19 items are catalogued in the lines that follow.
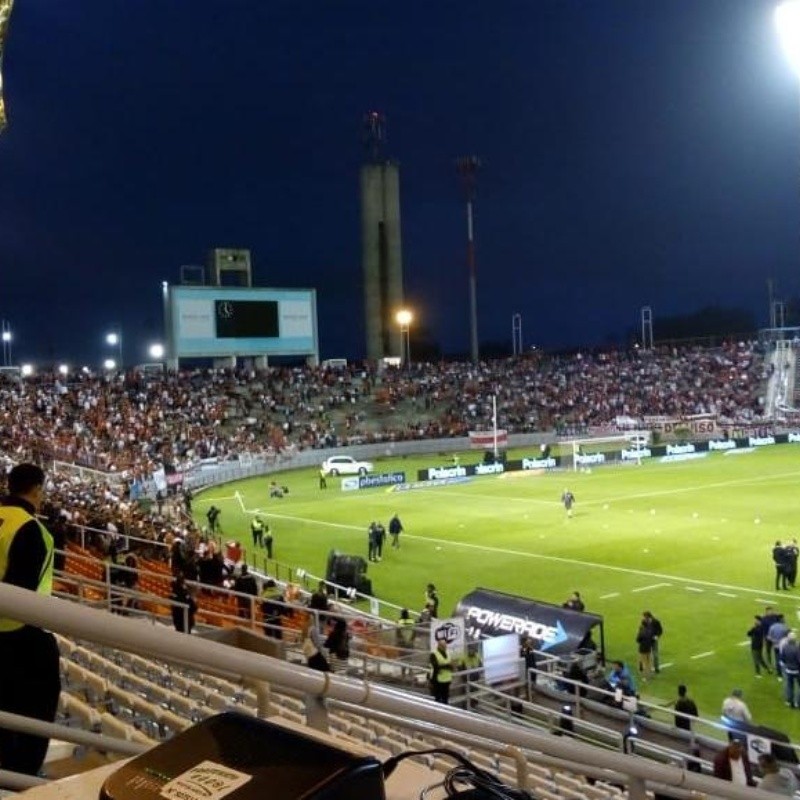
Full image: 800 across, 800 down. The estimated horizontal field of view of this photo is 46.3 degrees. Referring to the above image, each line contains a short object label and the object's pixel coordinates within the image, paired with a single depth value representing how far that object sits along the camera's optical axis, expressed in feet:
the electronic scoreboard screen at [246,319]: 219.82
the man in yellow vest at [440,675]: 42.83
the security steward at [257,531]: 100.42
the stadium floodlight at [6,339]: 353.37
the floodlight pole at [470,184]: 282.77
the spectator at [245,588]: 53.97
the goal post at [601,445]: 175.22
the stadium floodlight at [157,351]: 284.20
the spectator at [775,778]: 28.32
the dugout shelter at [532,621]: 53.98
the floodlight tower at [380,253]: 327.26
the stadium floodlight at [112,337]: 337.72
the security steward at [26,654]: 12.26
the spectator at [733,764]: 34.54
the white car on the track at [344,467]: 174.19
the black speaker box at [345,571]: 79.56
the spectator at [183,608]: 36.90
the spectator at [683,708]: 44.36
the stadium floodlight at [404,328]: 306.92
